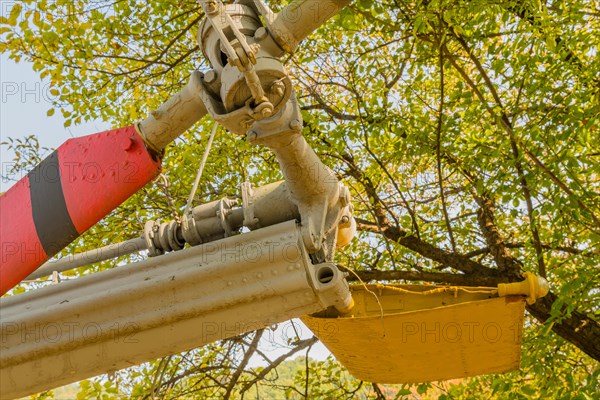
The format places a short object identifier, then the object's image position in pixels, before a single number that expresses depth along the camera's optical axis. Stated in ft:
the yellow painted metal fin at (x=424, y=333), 10.27
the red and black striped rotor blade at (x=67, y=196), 8.73
